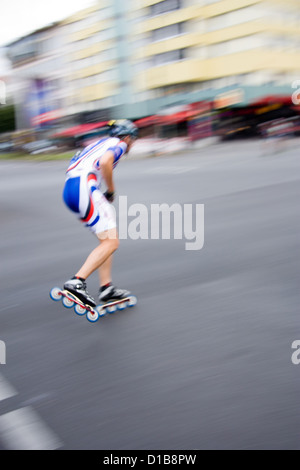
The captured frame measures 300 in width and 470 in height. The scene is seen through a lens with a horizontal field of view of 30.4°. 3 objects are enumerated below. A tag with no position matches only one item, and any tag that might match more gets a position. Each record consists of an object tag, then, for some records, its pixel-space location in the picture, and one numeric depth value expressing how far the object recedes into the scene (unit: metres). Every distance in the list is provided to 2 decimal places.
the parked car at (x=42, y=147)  30.42
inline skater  4.89
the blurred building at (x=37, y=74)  57.19
